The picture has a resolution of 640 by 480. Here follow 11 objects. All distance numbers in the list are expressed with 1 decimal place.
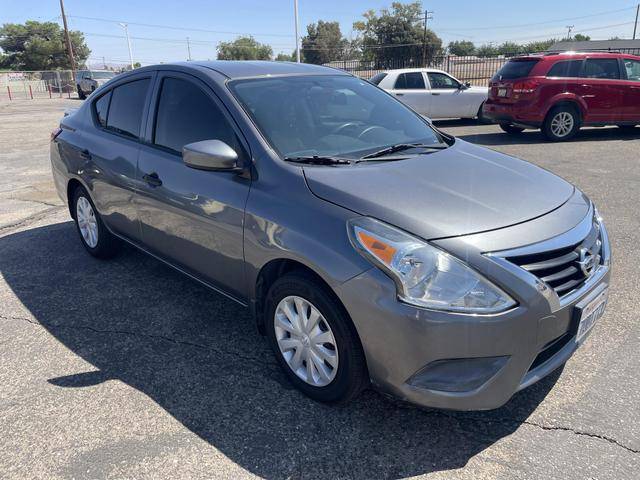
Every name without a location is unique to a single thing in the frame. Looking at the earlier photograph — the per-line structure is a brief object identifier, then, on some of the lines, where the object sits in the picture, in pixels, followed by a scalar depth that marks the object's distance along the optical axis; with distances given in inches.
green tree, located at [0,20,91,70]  2613.2
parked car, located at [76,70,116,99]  1155.9
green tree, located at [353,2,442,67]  2337.8
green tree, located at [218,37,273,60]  2955.2
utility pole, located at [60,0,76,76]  1780.1
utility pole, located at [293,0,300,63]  1481.3
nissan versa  84.7
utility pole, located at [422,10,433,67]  2112.5
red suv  404.8
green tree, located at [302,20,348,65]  3115.2
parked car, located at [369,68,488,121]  508.1
